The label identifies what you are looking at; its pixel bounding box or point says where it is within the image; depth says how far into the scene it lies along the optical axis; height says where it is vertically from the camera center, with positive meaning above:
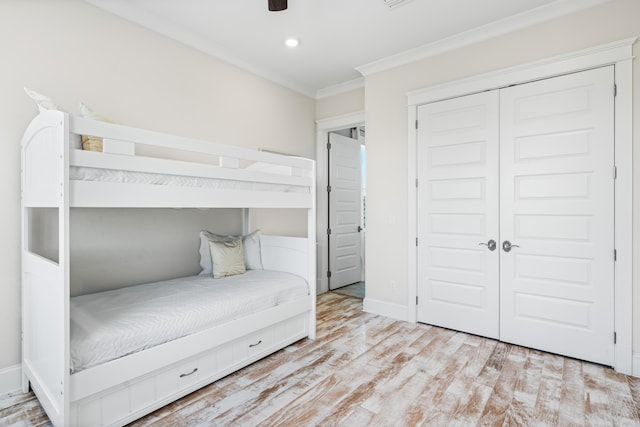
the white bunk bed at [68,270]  1.50 -0.32
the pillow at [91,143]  1.80 +0.37
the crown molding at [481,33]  2.49 +1.56
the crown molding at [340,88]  4.04 +1.58
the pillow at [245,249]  2.97 -0.37
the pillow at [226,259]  2.83 -0.43
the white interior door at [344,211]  4.62 -0.01
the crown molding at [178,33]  2.50 +1.56
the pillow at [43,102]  1.88 +0.63
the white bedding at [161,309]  1.63 -0.61
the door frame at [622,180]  2.28 +0.22
